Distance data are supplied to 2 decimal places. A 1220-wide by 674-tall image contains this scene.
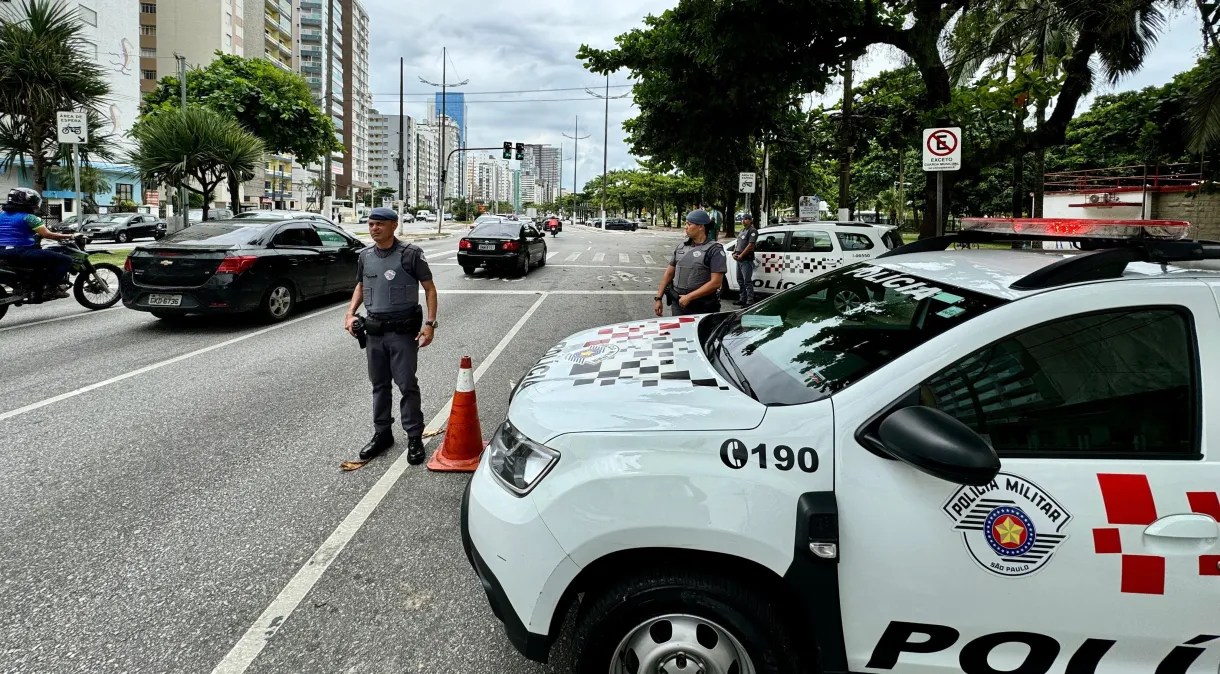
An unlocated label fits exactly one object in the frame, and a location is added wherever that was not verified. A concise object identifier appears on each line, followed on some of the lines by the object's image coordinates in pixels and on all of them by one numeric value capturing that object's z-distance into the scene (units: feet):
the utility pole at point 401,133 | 118.87
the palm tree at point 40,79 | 48.80
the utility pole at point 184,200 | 70.78
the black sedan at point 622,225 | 226.99
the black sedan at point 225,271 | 29.76
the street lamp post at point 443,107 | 142.00
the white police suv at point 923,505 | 6.09
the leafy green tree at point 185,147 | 68.90
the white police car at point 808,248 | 41.57
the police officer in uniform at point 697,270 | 21.12
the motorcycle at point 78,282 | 30.87
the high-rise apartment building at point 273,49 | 242.99
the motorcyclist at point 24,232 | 30.25
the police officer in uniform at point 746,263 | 43.24
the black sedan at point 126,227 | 97.25
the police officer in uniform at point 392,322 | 15.61
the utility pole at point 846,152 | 60.85
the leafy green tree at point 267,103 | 90.43
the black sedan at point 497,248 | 58.29
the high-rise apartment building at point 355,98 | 364.17
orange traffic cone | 14.88
